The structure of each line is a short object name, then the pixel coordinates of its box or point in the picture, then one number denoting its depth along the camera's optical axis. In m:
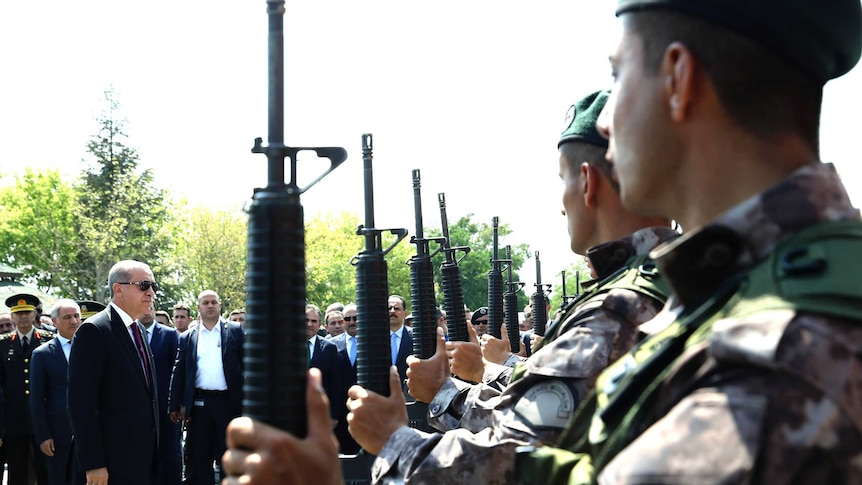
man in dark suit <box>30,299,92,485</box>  9.27
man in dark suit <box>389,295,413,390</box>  12.05
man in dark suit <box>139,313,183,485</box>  8.82
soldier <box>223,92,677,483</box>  2.51
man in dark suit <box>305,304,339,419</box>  11.06
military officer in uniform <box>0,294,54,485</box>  10.29
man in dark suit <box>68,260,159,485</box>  6.29
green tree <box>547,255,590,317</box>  58.12
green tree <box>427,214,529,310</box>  54.78
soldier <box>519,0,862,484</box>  1.12
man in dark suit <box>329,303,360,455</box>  10.98
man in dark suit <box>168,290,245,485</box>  10.06
